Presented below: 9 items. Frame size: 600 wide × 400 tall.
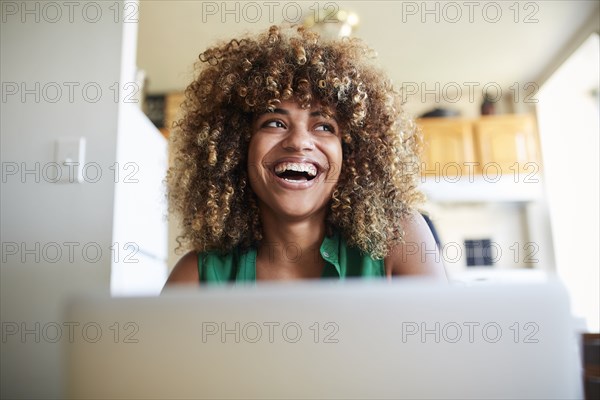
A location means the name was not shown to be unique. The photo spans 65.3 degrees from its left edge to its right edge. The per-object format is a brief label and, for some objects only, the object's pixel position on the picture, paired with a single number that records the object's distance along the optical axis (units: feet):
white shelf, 8.32
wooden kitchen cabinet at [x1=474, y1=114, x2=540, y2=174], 8.61
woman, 3.36
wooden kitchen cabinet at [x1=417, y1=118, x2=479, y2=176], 9.02
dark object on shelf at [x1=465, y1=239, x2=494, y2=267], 8.23
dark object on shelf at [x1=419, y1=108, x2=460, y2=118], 8.91
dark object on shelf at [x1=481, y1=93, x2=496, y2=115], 8.94
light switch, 3.76
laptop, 1.42
